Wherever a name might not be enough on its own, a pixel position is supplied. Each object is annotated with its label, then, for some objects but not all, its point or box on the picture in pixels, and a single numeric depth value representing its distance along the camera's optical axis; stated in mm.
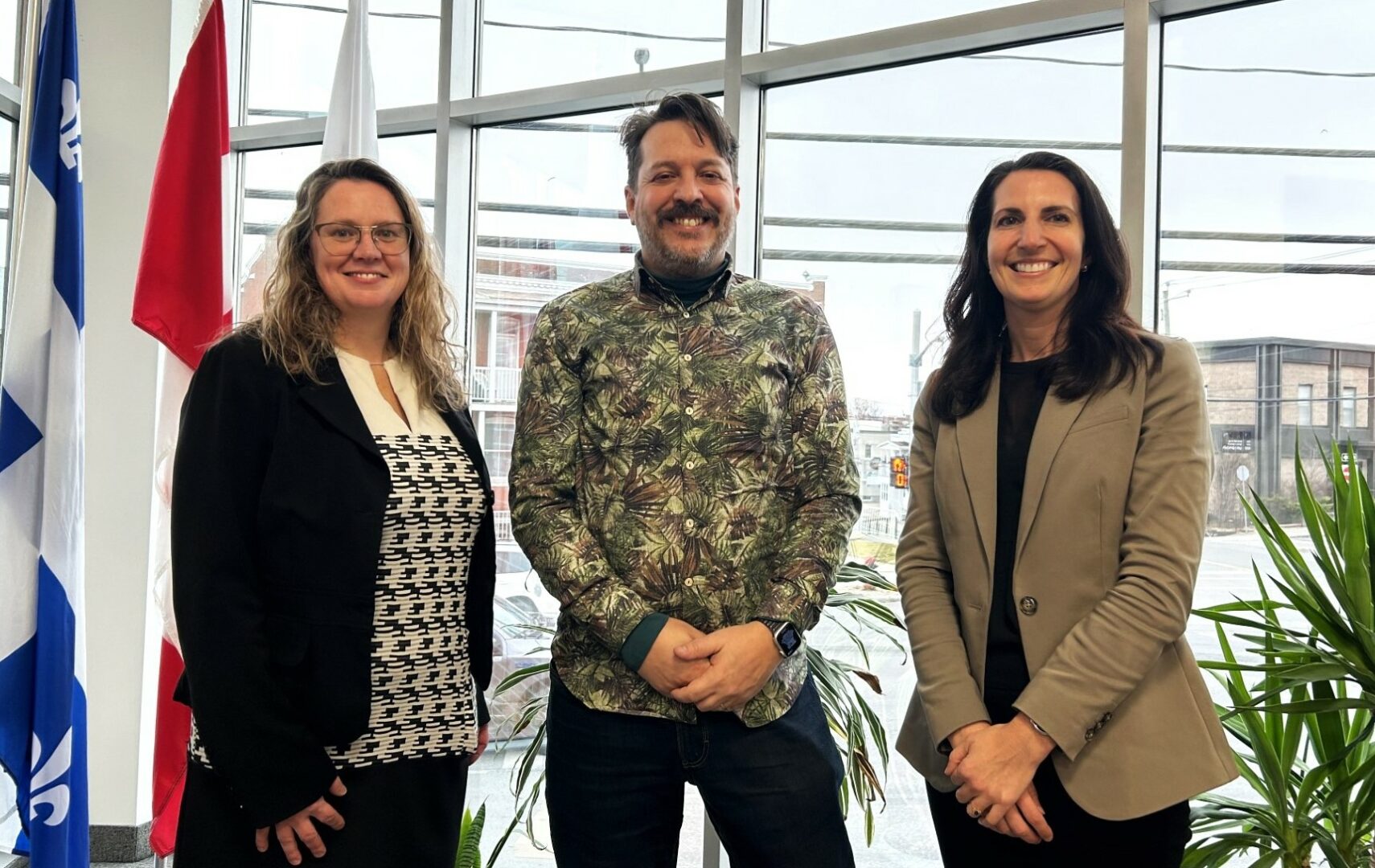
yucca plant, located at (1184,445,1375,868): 1858
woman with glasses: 1561
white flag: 3209
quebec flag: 2711
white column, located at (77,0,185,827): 3609
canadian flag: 3000
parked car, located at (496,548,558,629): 3453
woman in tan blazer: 1504
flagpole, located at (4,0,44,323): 3082
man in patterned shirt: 1774
